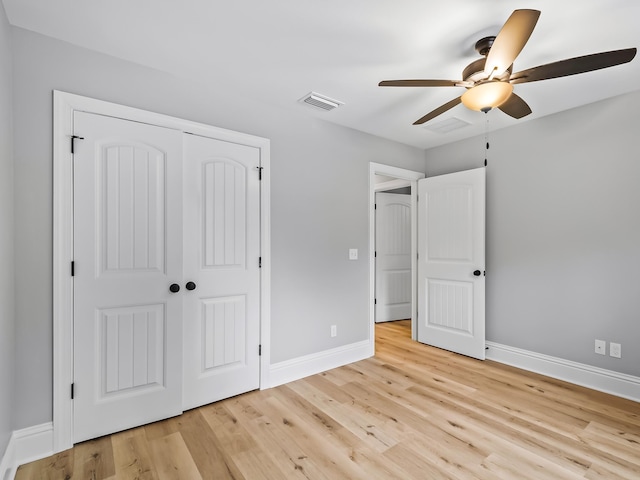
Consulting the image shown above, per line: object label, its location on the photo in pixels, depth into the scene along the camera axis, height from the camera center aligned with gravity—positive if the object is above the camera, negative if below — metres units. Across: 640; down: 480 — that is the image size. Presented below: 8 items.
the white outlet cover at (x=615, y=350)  2.70 -0.92
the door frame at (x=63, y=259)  1.94 -0.12
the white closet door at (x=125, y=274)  2.04 -0.23
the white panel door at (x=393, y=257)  5.26 -0.27
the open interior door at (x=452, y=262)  3.54 -0.25
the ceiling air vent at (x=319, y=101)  2.72 +1.22
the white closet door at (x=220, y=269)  2.44 -0.24
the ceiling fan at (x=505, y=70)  1.49 +0.94
